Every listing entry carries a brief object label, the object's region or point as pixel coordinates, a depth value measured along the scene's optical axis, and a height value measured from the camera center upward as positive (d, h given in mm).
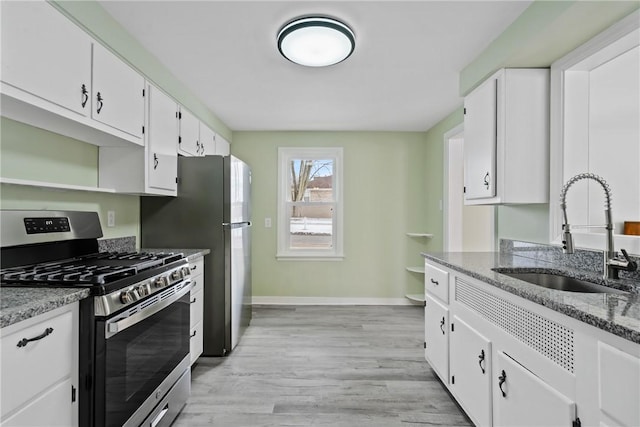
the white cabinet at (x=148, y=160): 2229 +373
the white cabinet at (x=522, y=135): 2100 +520
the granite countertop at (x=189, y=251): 2376 -296
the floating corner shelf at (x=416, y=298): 4182 -1075
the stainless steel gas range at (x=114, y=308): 1301 -448
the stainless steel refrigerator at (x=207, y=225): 2760 -94
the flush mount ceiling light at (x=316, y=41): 1917 +1085
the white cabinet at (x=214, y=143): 3454 +812
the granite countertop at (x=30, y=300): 988 -298
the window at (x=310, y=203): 4445 +159
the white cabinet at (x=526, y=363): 918 -559
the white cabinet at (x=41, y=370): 985 -527
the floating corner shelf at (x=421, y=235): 4190 -255
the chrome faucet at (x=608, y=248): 1426 -151
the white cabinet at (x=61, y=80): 1294 +639
